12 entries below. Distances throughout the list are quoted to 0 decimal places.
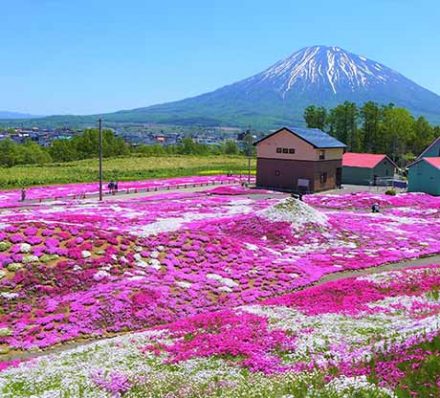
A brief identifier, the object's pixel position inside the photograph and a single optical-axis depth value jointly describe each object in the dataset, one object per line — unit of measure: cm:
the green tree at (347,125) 13675
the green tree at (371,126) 13525
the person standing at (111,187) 7088
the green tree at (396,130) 13100
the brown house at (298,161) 7838
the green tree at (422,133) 13650
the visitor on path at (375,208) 5631
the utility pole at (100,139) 6028
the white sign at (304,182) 7781
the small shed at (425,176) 7381
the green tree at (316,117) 14238
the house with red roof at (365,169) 8950
